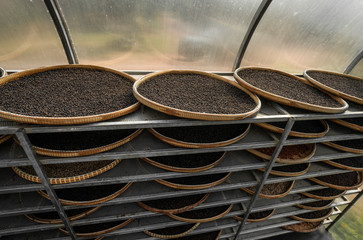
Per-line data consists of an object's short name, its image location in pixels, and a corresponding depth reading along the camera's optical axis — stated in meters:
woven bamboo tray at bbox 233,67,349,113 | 1.27
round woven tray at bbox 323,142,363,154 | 1.83
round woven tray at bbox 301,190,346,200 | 2.12
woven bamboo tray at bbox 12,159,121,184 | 1.16
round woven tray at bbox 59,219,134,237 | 1.57
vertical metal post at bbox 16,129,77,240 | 0.96
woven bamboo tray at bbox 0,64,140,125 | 0.90
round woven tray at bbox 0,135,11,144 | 1.13
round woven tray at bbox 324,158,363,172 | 1.96
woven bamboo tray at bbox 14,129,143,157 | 1.09
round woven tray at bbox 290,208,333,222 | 2.35
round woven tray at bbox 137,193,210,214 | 1.58
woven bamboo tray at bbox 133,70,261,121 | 1.06
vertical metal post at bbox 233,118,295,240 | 1.36
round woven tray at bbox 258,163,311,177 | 1.73
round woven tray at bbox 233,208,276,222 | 2.04
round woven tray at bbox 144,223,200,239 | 1.80
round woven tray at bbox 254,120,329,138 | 1.43
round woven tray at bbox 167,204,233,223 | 1.71
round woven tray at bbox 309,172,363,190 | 2.03
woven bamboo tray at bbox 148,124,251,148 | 1.25
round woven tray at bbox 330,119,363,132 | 1.64
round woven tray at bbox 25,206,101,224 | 1.43
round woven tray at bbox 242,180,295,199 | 1.82
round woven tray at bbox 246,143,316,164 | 1.58
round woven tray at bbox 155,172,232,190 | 1.50
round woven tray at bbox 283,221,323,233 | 2.46
